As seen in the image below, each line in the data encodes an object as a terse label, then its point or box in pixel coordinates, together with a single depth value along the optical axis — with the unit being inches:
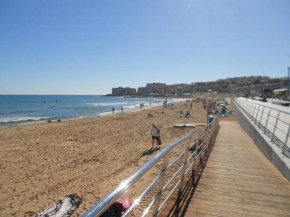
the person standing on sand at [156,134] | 418.6
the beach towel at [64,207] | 185.5
